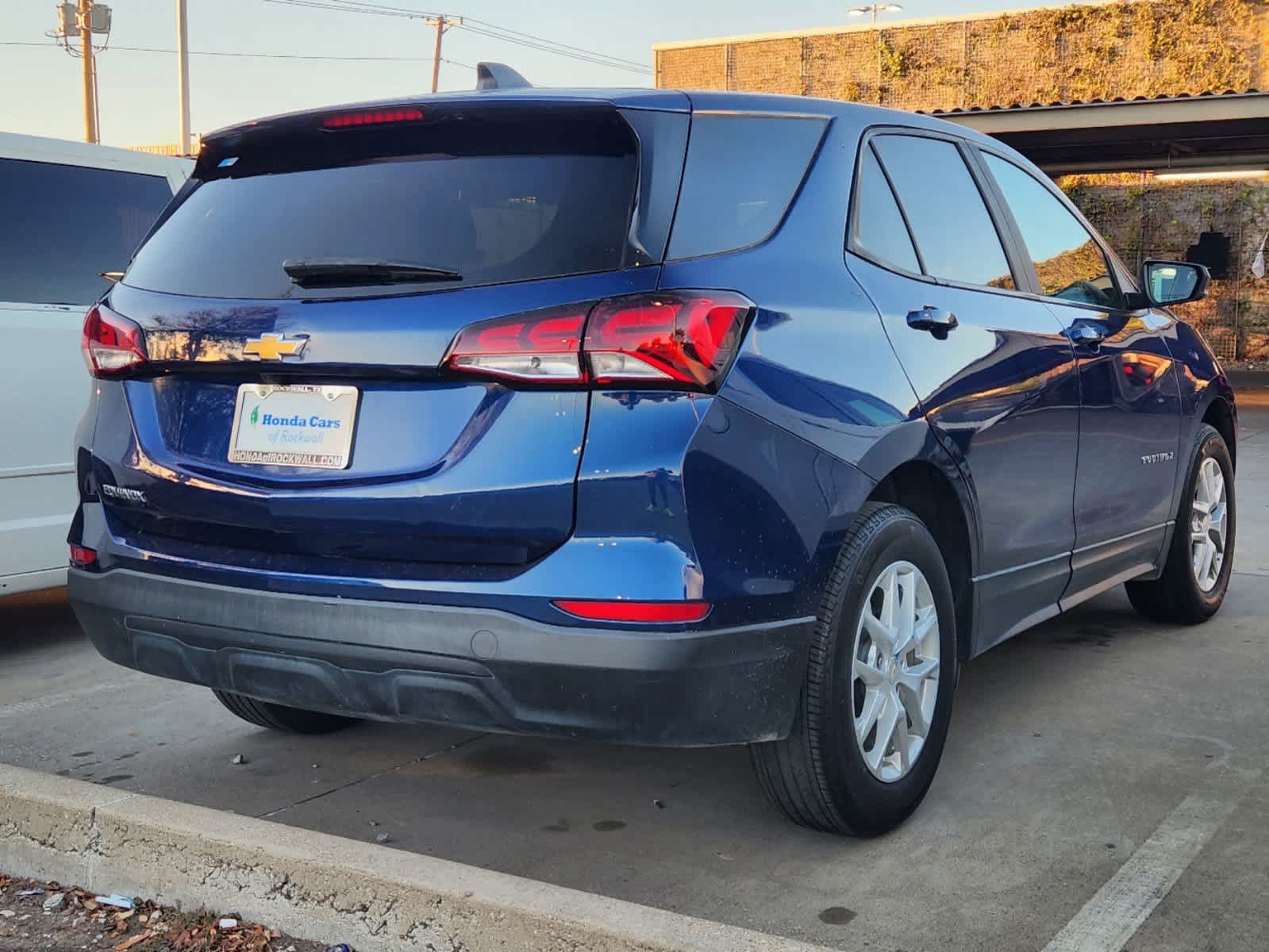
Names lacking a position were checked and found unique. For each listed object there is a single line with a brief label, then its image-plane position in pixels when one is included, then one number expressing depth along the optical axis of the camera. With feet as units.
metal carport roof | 51.24
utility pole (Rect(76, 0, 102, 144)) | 127.24
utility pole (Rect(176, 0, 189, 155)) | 113.39
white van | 16.70
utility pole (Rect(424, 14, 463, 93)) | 170.81
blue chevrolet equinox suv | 8.77
